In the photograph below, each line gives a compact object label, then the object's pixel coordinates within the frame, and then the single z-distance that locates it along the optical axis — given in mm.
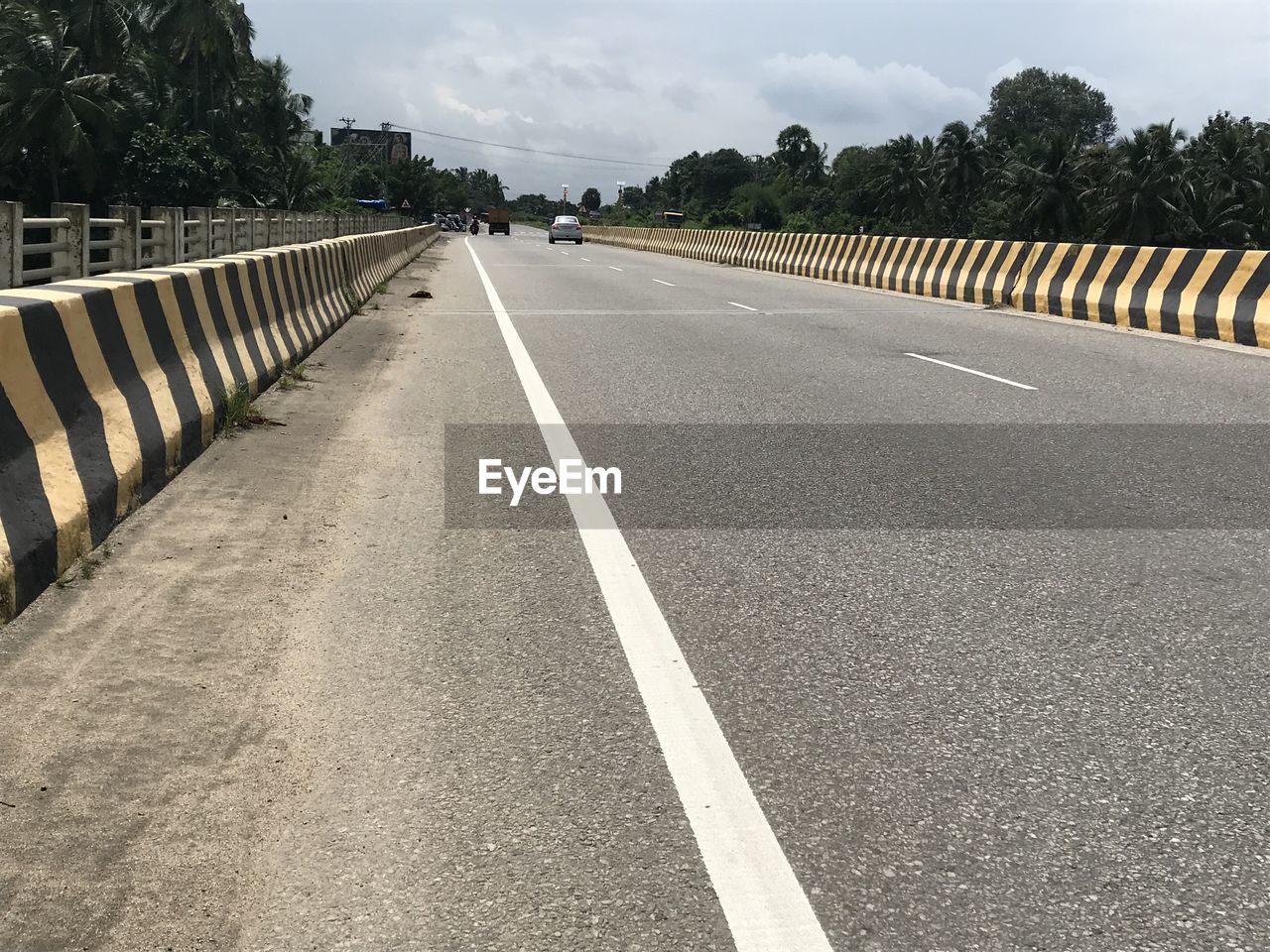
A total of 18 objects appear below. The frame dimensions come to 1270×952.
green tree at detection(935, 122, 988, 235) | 102812
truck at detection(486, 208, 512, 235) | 103625
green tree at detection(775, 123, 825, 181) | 177375
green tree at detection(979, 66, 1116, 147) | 145875
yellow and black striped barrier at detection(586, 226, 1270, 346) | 14047
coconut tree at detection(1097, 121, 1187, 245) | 74125
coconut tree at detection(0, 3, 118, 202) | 58531
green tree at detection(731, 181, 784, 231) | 140625
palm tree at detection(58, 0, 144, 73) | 65250
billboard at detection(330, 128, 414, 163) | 147250
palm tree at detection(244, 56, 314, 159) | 85312
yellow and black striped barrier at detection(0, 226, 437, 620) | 4730
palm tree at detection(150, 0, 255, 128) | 68562
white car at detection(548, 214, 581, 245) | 65438
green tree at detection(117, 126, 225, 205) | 64062
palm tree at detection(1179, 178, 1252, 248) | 75000
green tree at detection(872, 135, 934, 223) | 107312
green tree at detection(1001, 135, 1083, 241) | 82625
